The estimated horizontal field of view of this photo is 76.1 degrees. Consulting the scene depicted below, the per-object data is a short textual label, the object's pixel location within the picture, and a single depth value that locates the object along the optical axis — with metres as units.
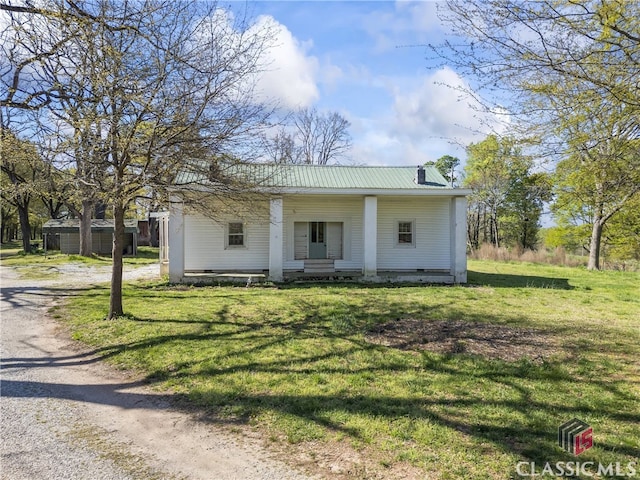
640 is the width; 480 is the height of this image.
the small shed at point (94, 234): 29.47
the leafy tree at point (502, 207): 33.78
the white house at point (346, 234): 14.46
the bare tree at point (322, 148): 38.78
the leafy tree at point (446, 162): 42.91
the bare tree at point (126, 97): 6.08
